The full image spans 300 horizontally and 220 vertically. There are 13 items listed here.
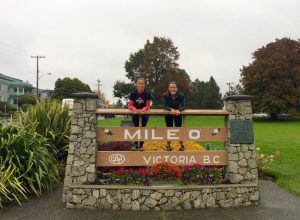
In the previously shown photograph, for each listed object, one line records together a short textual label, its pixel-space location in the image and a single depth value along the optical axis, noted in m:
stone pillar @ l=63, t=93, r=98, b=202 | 4.44
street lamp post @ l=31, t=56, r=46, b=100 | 34.28
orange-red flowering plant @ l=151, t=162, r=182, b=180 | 4.40
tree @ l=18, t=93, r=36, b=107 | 46.41
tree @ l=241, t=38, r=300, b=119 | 29.86
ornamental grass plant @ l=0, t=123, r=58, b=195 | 4.61
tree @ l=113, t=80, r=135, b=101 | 41.31
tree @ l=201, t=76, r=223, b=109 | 53.35
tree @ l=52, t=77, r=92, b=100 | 48.28
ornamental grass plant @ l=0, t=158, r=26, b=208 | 4.15
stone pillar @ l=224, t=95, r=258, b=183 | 4.53
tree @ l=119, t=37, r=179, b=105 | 38.99
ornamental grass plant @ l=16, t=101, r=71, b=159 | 6.24
